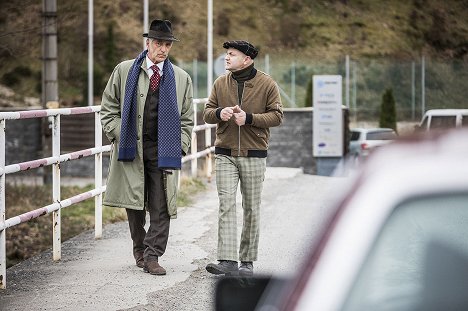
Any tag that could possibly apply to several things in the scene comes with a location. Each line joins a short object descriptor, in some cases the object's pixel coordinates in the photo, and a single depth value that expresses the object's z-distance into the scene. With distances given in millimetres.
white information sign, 29828
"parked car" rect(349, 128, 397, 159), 34875
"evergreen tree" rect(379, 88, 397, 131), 47969
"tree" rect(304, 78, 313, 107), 44562
